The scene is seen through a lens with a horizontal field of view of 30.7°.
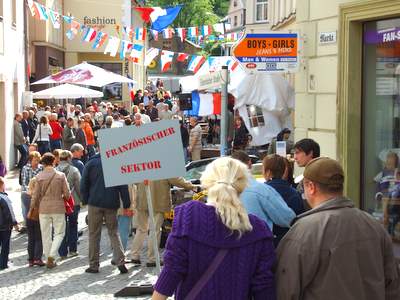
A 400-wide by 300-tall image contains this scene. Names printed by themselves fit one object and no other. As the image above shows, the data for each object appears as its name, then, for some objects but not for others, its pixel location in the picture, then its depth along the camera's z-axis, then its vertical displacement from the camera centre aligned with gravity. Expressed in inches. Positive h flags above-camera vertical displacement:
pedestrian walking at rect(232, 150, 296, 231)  195.0 -25.4
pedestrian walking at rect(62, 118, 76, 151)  739.4 -23.5
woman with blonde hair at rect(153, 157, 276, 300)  144.9 -28.7
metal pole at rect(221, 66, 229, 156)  399.9 +1.0
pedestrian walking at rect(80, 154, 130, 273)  373.7 -48.4
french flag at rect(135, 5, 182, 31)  908.0 +118.9
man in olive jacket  139.3 -27.3
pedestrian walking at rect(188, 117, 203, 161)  740.6 -32.6
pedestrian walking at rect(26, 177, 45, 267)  398.3 -72.2
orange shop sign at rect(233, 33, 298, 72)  370.3 +29.3
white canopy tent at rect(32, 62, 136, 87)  834.2 +41.0
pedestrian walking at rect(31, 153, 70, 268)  393.4 -48.8
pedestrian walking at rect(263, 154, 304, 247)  219.3 -21.4
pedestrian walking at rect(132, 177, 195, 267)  392.8 -51.6
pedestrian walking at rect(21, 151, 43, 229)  446.0 -36.8
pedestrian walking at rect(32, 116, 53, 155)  777.9 -23.6
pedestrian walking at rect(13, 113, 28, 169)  826.8 -30.5
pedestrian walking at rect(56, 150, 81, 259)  422.6 -51.5
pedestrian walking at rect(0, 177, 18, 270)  383.2 -59.0
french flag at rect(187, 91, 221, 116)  828.9 +8.0
